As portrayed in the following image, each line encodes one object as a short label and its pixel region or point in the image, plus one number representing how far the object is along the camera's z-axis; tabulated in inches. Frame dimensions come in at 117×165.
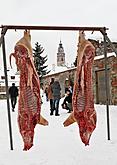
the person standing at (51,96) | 311.9
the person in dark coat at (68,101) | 316.4
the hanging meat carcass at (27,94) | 113.5
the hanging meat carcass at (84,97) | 116.3
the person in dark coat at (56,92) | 295.3
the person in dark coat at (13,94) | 357.0
